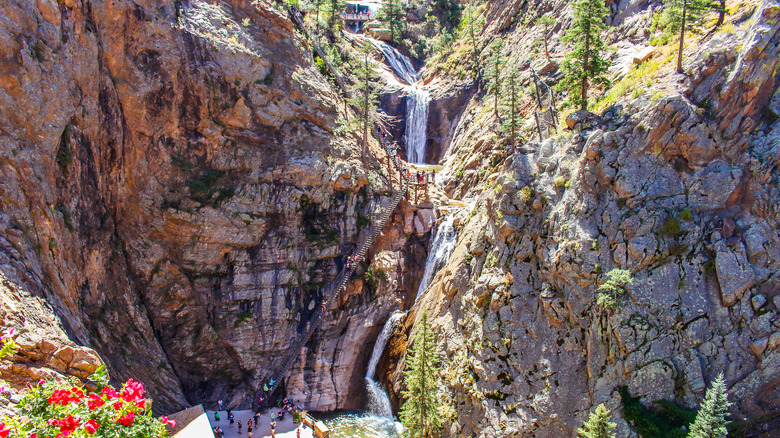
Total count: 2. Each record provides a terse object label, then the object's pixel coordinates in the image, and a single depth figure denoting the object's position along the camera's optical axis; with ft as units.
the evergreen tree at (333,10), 166.52
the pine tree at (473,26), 164.37
